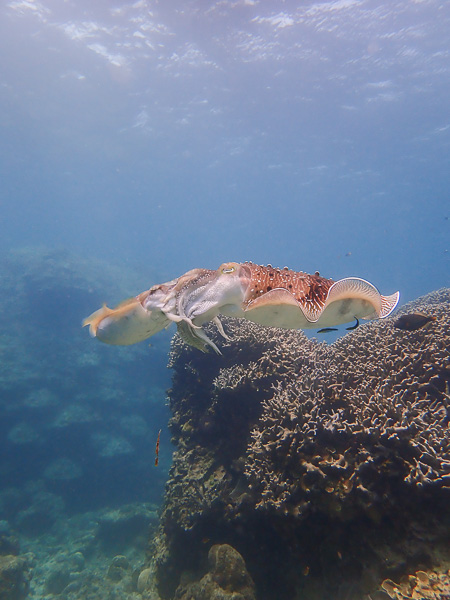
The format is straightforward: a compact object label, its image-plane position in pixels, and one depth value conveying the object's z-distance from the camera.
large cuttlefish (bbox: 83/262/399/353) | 2.60
